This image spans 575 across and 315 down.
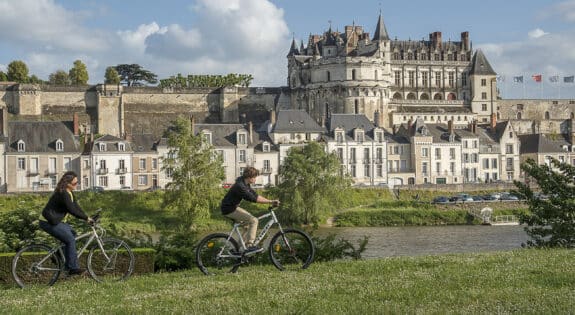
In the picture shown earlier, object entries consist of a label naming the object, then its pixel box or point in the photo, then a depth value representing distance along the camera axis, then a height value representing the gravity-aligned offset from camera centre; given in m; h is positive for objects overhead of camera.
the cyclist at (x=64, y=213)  9.32 -0.61
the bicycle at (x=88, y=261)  9.56 -1.23
